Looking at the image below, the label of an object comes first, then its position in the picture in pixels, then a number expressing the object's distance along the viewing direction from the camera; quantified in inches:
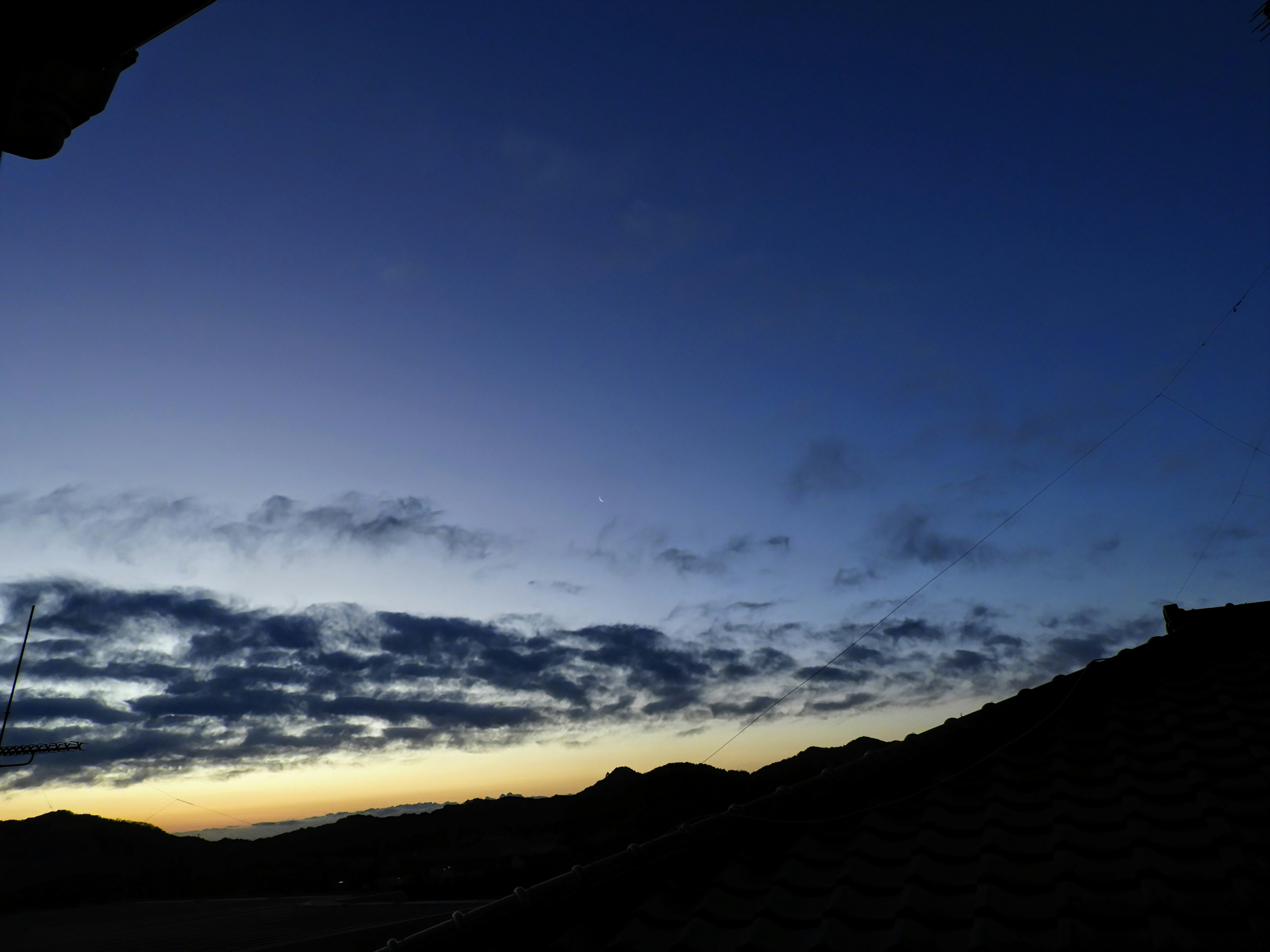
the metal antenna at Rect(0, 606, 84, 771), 1163.3
